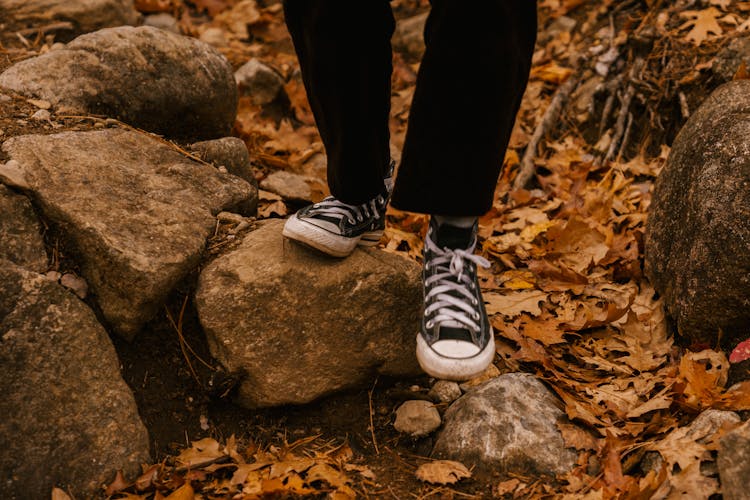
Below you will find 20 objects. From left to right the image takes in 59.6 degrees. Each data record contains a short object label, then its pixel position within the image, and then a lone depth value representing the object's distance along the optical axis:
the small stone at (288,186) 3.25
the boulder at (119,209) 2.08
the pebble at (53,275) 2.06
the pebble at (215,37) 5.05
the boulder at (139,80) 2.69
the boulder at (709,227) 2.15
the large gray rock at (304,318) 2.16
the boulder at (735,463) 1.54
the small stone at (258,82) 4.40
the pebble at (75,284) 2.09
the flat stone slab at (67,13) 3.77
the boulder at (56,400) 1.77
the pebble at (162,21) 5.05
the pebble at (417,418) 2.12
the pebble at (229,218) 2.50
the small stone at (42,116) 2.50
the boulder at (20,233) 2.03
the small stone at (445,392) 2.28
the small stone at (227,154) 2.88
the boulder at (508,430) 1.92
